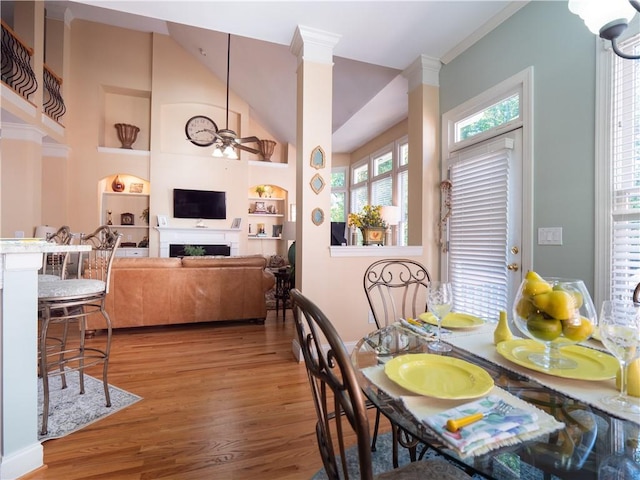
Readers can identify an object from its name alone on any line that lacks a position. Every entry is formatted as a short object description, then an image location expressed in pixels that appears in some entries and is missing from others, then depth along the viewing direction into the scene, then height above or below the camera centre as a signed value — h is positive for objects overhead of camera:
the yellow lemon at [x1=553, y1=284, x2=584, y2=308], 0.86 -0.14
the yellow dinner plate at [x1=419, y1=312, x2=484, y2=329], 1.33 -0.35
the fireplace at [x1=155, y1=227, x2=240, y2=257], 6.89 +0.03
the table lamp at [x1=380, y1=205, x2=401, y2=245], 4.22 +0.38
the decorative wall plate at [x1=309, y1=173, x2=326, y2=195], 2.92 +0.54
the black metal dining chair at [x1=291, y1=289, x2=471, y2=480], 0.55 -0.31
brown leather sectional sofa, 3.46 -0.59
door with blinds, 2.50 +0.16
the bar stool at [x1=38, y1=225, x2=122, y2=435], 1.74 -0.35
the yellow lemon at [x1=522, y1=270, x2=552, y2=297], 0.86 -0.12
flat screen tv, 7.00 +0.82
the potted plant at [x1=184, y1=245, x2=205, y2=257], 6.38 -0.23
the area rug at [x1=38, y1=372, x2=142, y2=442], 1.82 -1.09
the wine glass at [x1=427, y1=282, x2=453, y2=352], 1.14 -0.22
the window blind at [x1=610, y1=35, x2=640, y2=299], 1.76 +0.41
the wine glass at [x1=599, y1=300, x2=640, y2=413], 0.71 -0.21
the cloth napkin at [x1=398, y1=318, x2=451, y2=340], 1.23 -0.36
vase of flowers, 3.34 +0.18
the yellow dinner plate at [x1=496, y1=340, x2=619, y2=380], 0.84 -0.35
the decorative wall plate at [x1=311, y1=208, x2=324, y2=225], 2.91 +0.24
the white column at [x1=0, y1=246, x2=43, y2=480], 1.39 -0.58
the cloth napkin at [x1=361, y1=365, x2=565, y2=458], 0.58 -0.37
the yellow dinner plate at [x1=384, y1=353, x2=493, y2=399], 0.75 -0.36
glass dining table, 0.57 -0.39
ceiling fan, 4.55 +1.51
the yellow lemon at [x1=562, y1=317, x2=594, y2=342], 0.81 -0.22
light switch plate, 2.15 +0.06
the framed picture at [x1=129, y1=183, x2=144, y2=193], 7.10 +1.16
